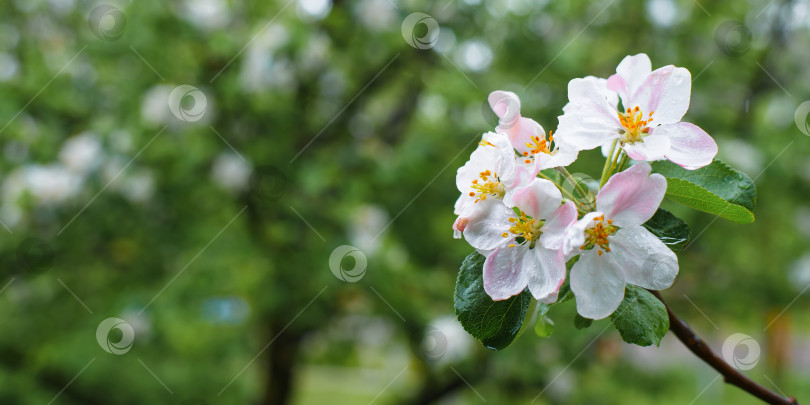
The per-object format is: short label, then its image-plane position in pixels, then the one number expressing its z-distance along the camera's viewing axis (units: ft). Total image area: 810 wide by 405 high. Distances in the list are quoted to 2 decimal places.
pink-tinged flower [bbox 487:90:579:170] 1.53
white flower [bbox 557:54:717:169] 1.47
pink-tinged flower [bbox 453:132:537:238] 1.47
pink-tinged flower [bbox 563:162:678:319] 1.44
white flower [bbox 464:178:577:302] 1.44
